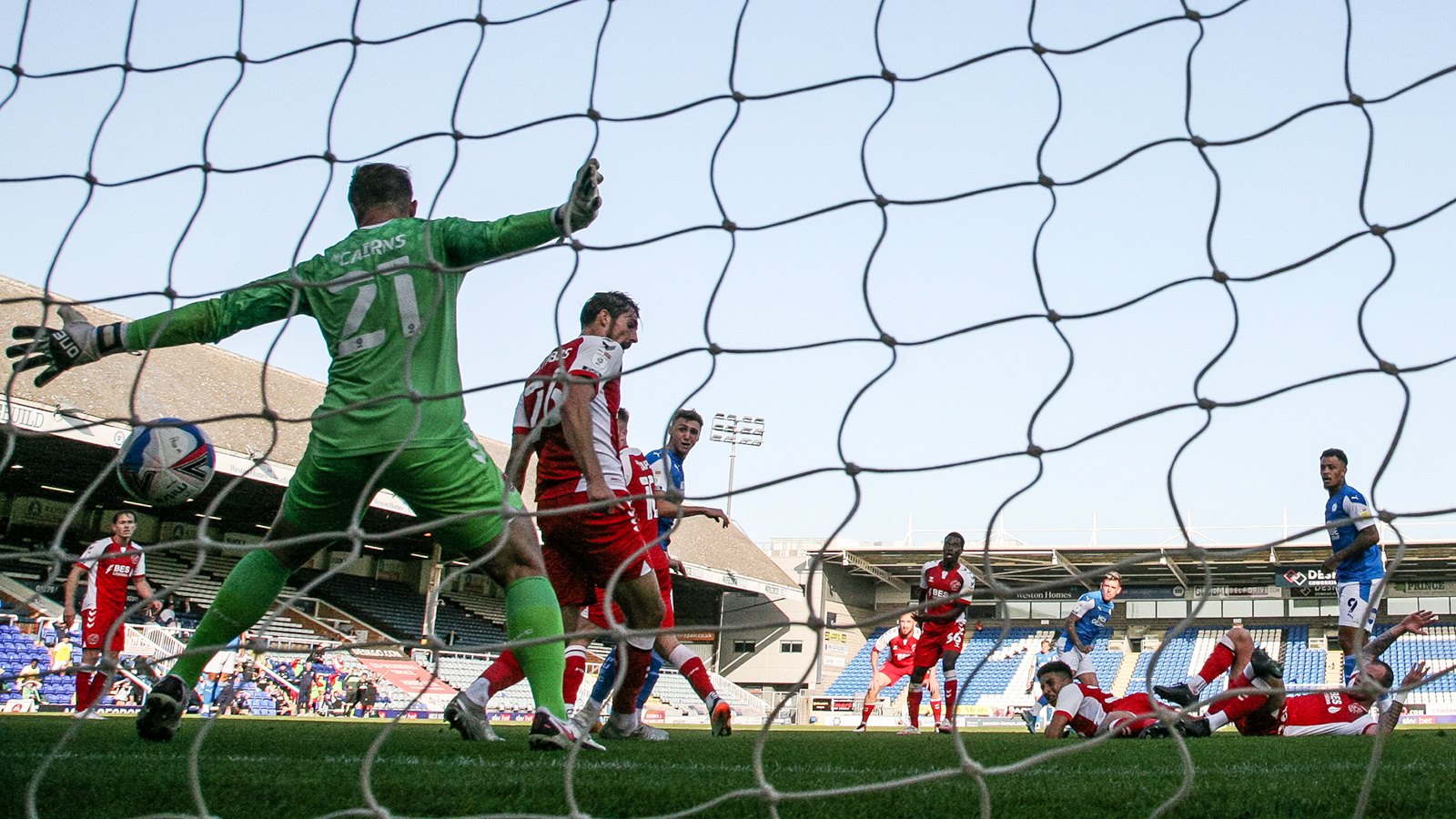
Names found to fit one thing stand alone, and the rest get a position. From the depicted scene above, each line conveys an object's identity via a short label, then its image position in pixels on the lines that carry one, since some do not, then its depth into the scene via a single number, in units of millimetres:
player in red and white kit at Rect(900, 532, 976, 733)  8852
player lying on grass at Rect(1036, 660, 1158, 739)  6324
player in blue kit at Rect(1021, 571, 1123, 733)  8859
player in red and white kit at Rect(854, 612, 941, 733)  13672
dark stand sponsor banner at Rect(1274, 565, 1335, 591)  30500
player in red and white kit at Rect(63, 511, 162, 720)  8135
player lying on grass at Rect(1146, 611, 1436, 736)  6340
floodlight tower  35562
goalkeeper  3248
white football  3793
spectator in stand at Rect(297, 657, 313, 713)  18594
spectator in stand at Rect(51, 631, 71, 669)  15025
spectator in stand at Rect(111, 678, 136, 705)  14746
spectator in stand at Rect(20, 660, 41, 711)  13780
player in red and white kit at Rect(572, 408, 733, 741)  5129
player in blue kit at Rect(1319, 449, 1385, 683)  6824
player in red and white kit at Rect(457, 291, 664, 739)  4188
